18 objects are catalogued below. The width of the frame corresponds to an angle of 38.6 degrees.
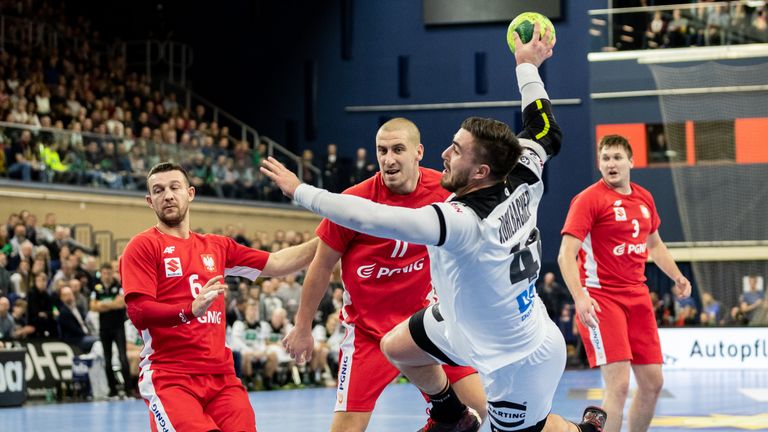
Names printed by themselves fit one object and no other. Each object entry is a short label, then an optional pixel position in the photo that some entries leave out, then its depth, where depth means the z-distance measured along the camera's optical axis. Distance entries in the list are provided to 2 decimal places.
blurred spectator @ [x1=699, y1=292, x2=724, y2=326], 21.73
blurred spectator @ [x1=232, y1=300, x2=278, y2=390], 17.20
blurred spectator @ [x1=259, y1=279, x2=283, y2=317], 18.12
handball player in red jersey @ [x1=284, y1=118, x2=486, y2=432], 6.18
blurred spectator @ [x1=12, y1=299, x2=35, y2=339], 15.05
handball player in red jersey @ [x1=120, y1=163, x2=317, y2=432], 5.66
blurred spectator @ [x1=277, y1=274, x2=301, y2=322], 18.83
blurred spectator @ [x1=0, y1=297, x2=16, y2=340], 14.60
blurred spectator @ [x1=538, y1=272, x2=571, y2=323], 22.36
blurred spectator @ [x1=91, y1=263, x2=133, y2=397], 15.15
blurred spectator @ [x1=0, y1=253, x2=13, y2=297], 15.55
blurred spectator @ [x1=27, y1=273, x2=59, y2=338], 15.44
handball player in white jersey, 4.64
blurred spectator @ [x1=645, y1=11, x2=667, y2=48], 24.75
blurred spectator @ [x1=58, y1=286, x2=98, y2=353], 15.39
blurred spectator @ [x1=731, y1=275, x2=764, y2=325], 21.58
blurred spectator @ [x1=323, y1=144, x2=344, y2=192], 26.77
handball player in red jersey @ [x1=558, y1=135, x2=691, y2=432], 7.65
